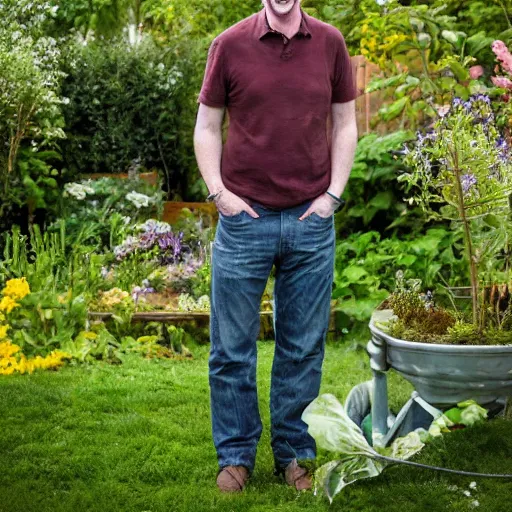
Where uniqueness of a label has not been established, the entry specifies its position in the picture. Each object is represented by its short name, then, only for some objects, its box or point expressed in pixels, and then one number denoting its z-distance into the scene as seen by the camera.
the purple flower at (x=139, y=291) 6.54
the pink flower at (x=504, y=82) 4.66
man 3.18
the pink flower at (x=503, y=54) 4.65
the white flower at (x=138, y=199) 7.93
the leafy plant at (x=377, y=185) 6.89
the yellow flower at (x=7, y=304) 5.58
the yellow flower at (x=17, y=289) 5.63
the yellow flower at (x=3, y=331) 5.47
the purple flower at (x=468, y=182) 3.67
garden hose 3.10
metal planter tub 3.37
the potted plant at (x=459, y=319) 3.40
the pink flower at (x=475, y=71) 6.57
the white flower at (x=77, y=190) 7.98
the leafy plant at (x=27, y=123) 7.71
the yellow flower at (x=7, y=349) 5.43
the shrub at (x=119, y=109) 8.70
